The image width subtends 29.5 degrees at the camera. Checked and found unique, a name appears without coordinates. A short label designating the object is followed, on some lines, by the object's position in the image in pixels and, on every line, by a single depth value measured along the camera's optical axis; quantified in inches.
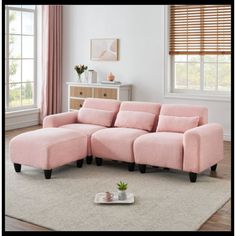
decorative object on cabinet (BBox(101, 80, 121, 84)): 273.3
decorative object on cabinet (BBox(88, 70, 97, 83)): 282.4
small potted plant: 145.1
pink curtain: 294.4
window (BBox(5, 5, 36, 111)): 281.7
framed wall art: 283.6
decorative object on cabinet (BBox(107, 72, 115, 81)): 277.9
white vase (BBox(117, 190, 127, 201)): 145.8
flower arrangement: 285.1
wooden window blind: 245.4
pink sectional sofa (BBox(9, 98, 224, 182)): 170.4
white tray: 143.8
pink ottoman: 172.7
